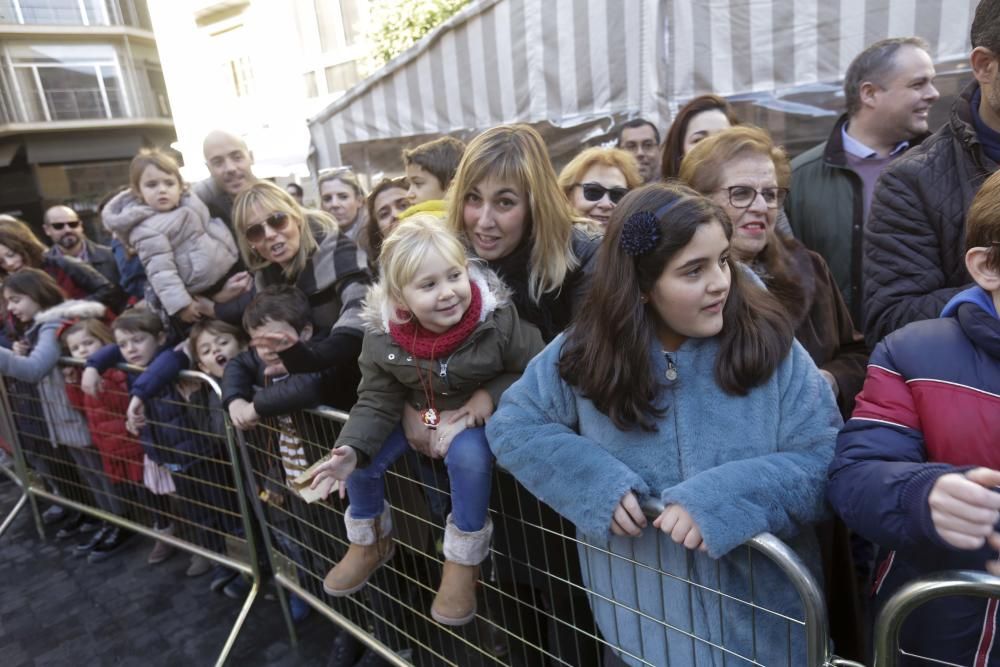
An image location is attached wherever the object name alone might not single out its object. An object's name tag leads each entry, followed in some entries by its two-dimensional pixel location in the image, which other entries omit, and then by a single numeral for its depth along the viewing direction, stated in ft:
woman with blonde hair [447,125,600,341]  6.77
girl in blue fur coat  4.56
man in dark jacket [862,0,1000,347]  5.82
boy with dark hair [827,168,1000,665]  3.90
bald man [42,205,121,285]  16.28
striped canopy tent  14.62
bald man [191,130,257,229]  11.94
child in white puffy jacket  10.93
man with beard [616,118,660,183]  12.59
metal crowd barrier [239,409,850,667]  4.66
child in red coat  11.73
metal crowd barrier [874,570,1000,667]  3.50
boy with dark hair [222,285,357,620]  8.02
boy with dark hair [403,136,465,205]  9.24
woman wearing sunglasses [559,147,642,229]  8.98
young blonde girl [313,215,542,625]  6.17
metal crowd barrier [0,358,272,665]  10.44
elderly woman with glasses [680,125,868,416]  6.37
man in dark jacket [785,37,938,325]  8.44
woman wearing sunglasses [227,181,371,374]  9.17
